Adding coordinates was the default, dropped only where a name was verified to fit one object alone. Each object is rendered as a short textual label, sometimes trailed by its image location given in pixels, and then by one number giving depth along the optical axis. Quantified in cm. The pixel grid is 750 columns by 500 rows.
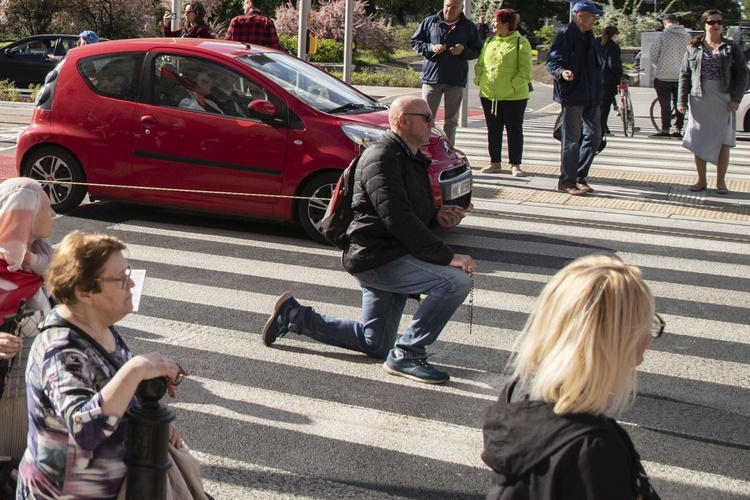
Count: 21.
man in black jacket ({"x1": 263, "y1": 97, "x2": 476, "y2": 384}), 607
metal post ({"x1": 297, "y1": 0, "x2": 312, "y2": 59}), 1803
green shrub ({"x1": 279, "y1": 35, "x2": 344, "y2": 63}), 3925
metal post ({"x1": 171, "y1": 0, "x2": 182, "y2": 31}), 1771
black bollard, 305
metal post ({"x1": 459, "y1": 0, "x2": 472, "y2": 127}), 1891
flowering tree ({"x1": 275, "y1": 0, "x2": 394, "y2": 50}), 4328
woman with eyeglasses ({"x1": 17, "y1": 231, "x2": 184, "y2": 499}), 307
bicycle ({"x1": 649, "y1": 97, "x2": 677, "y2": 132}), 1861
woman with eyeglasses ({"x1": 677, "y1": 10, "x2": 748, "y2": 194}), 1214
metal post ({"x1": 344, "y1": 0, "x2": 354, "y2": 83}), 1894
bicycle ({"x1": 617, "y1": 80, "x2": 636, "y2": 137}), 1762
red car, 966
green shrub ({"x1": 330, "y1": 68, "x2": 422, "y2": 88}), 3075
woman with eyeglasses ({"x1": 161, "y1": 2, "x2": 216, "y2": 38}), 1426
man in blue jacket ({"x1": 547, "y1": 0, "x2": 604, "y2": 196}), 1188
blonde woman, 254
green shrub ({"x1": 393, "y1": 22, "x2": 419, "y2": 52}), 5147
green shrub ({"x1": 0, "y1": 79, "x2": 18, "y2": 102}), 2311
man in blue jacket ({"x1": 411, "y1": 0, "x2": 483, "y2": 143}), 1310
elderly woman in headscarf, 415
